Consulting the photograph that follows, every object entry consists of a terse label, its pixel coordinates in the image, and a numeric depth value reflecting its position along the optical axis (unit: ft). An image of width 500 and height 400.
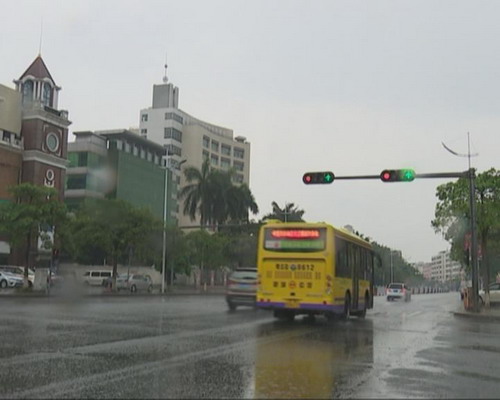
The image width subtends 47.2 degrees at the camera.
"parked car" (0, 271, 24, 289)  145.69
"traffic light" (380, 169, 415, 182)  71.97
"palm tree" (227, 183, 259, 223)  247.09
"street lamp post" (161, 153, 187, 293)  174.40
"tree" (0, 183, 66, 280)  129.80
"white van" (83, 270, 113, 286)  192.22
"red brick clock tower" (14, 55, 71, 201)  212.23
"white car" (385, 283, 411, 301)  165.97
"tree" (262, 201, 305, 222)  279.81
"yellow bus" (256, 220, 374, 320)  58.49
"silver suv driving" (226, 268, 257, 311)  82.69
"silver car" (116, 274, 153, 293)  164.55
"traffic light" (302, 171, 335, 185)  74.02
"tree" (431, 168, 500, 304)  105.70
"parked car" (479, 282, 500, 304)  119.83
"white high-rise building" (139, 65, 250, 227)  360.48
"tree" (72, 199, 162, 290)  151.94
